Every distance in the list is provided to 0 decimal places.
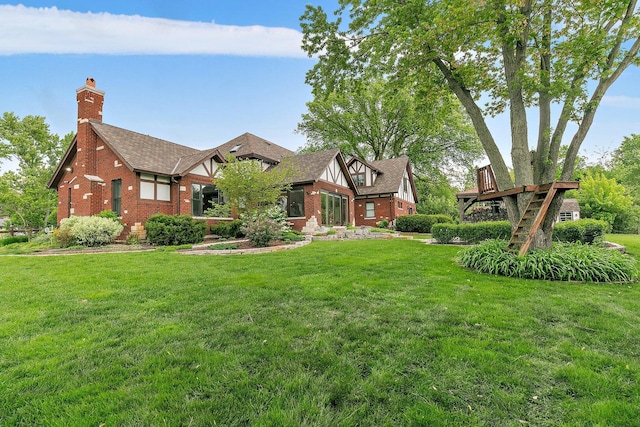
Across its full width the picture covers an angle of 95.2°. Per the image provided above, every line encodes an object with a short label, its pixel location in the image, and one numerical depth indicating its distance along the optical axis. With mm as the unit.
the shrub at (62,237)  11805
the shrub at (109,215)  13820
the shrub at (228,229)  15195
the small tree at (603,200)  22156
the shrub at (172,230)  12102
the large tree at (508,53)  6234
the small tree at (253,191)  11625
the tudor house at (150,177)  14344
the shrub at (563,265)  5738
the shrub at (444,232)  12227
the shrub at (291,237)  13016
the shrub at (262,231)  11484
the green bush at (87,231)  11828
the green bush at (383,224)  22797
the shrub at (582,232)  9867
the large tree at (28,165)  18738
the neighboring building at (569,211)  28823
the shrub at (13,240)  15922
